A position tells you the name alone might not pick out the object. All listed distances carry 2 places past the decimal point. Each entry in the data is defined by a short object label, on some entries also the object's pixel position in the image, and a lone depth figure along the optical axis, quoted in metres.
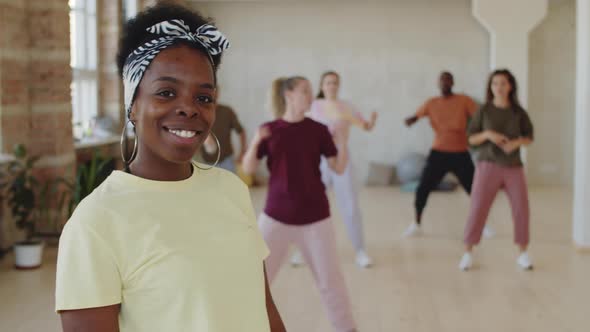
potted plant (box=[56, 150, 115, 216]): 5.81
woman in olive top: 5.20
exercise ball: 10.92
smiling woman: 1.12
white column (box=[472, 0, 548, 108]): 10.07
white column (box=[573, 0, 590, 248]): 6.00
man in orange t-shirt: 6.61
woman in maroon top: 3.43
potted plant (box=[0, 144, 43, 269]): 5.37
